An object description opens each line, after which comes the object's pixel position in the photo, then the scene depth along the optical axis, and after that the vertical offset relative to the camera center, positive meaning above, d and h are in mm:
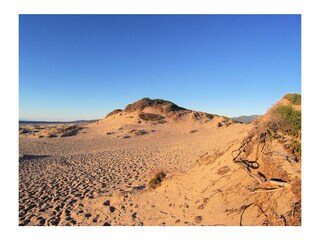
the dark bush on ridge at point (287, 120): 5715 -21
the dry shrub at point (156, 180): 7731 -2009
